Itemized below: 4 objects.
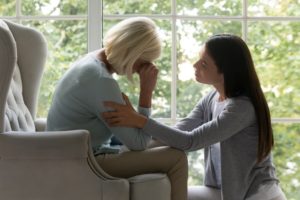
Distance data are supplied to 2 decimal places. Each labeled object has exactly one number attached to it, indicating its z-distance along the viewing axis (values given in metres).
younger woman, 4.01
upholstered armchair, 3.54
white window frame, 5.50
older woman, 3.70
